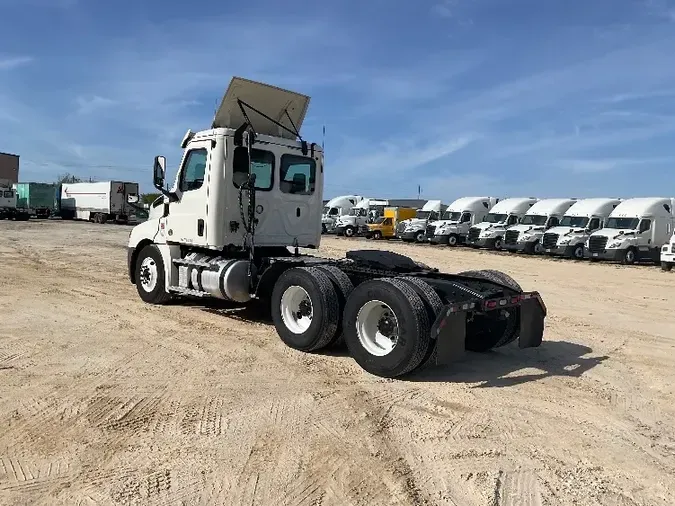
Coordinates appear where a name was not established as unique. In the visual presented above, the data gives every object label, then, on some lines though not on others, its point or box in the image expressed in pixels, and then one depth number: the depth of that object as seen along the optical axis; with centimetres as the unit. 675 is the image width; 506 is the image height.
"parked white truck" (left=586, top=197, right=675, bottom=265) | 2739
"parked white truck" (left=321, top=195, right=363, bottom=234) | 4650
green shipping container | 5206
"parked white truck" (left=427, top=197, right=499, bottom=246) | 3759
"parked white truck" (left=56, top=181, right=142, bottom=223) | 4953
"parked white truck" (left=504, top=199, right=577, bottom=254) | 3231
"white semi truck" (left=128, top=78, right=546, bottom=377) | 650
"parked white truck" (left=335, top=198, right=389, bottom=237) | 4553
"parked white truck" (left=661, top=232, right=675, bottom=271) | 2339
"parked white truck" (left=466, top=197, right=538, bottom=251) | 3444
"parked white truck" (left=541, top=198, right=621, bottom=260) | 2962
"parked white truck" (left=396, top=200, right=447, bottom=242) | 4003
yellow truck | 4381
